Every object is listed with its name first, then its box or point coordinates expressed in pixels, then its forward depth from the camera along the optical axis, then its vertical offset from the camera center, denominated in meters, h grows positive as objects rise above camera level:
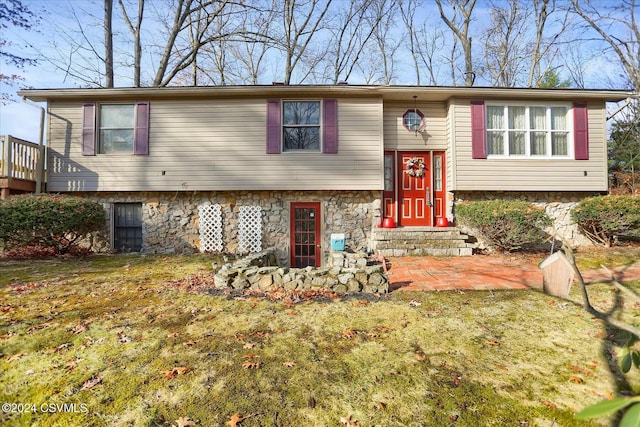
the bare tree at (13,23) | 11.28 +7.51
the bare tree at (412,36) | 18.16 +11.57
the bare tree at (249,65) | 17.48 +9.41
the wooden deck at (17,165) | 7.81 +1.47
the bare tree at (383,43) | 17.29 +10.97
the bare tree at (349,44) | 17.11 +10.39
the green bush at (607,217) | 7.35 +0.17
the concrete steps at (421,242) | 7.68 -0.50
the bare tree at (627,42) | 13.79 +8.50
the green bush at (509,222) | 7.29 +0.03
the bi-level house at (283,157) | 8.47 +1.83
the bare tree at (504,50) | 17.17 +10.23
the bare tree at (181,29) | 13.27 +8.54
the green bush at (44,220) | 6.82 -0.01
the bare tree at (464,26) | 15.81 +10.60
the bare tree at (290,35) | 15.48 +9.84
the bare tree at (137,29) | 13.74 +8.85
